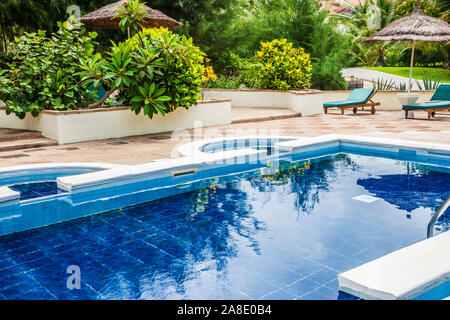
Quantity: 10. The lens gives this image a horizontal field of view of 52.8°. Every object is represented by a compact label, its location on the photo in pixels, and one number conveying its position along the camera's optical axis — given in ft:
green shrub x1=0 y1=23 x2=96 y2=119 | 30.83
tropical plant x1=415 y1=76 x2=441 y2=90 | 55.25
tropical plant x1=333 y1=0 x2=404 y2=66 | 104.88
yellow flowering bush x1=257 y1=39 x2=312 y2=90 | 48.32
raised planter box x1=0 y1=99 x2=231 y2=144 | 30.07
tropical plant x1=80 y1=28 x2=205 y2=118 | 31.01
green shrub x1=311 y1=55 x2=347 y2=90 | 58.29
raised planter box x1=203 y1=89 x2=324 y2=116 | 46.37
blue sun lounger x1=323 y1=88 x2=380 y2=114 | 45.16
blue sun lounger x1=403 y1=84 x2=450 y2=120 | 41.31
